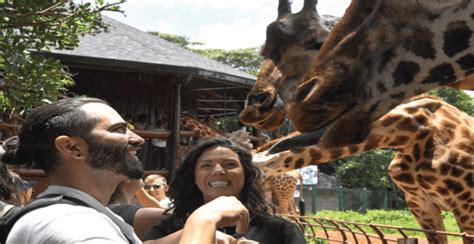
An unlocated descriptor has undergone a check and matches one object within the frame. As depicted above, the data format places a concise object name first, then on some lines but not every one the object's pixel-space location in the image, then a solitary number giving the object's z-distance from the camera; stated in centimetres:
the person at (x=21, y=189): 309
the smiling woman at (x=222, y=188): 321
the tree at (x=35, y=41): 639
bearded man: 188
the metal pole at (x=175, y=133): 1267
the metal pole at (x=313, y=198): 2602
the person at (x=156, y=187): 671
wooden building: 1235
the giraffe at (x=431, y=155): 585
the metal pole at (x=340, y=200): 2819
